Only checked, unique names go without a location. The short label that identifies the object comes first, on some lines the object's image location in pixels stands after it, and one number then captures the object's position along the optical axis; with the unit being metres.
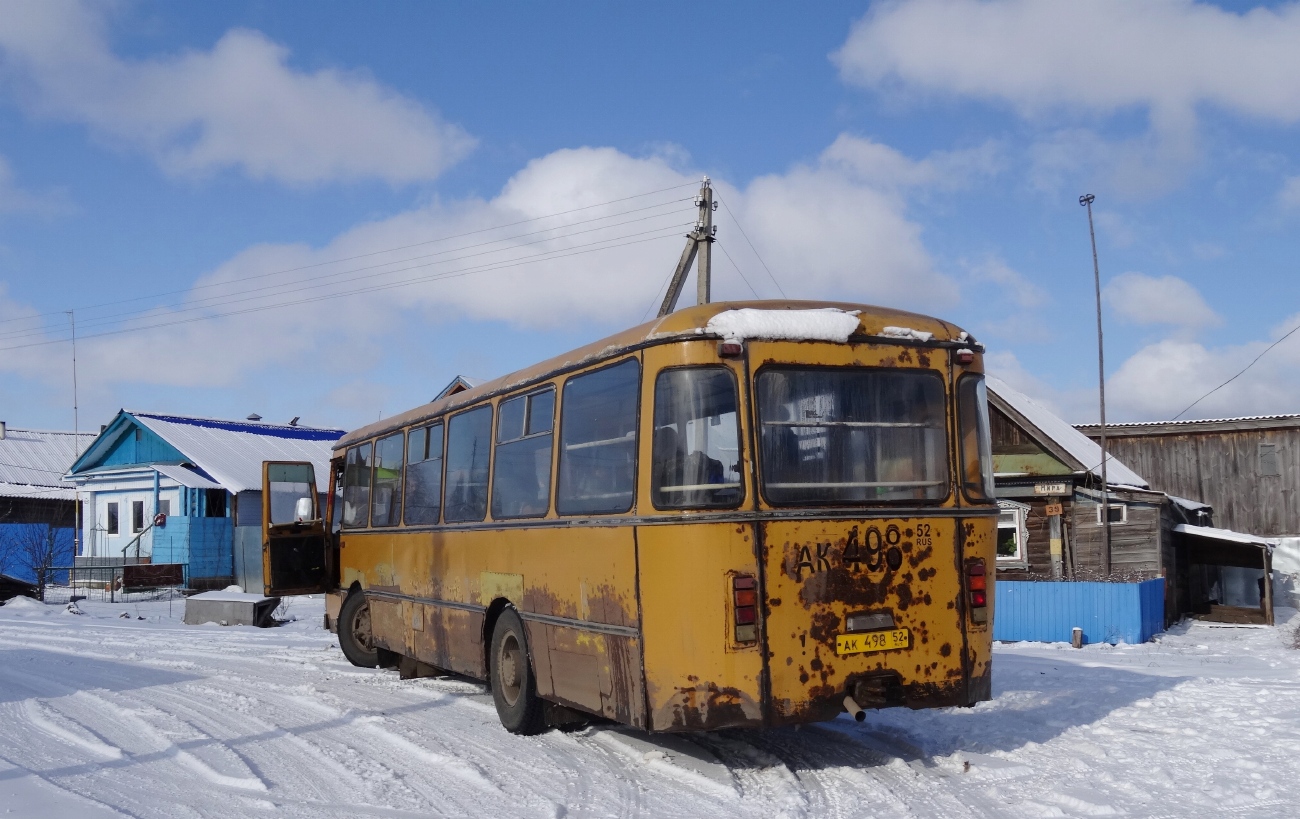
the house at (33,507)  38.53
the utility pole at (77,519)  38.16
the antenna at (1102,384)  22.30
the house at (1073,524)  22.98
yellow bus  6.77
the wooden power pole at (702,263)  20.25
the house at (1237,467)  33.81
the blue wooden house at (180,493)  33.25
